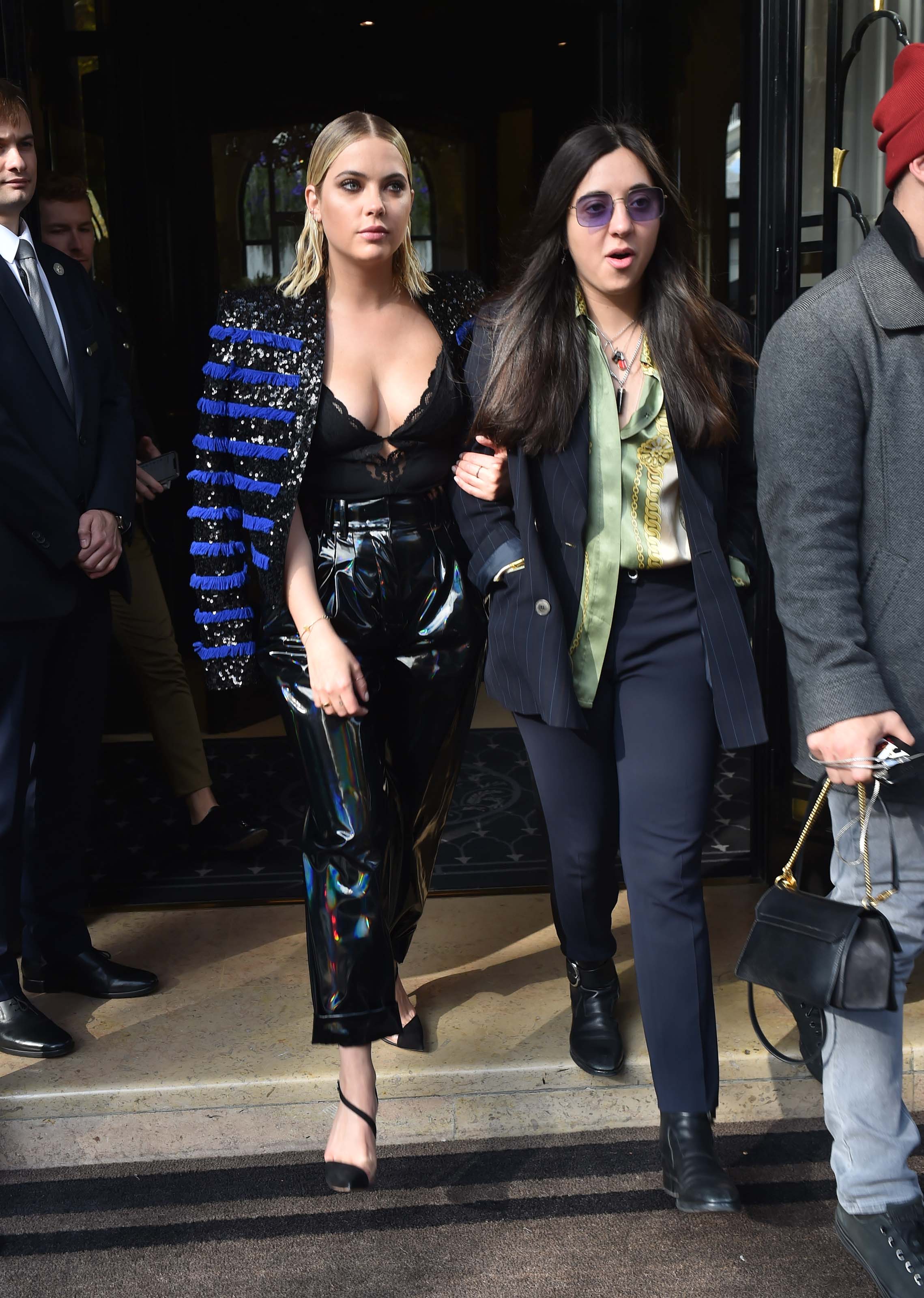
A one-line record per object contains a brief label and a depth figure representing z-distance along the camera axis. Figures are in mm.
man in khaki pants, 4086
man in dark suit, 2717
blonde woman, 2420
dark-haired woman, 2312
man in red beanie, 1940
